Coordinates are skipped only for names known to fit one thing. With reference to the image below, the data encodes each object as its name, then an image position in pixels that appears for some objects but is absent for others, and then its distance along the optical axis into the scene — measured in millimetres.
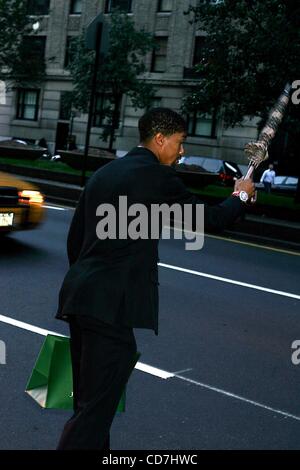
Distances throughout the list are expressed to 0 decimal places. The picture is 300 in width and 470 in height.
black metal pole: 17723
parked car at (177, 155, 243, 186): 30481
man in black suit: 3311
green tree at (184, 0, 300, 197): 16156
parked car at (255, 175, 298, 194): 30188
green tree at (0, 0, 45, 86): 37312
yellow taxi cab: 9406
